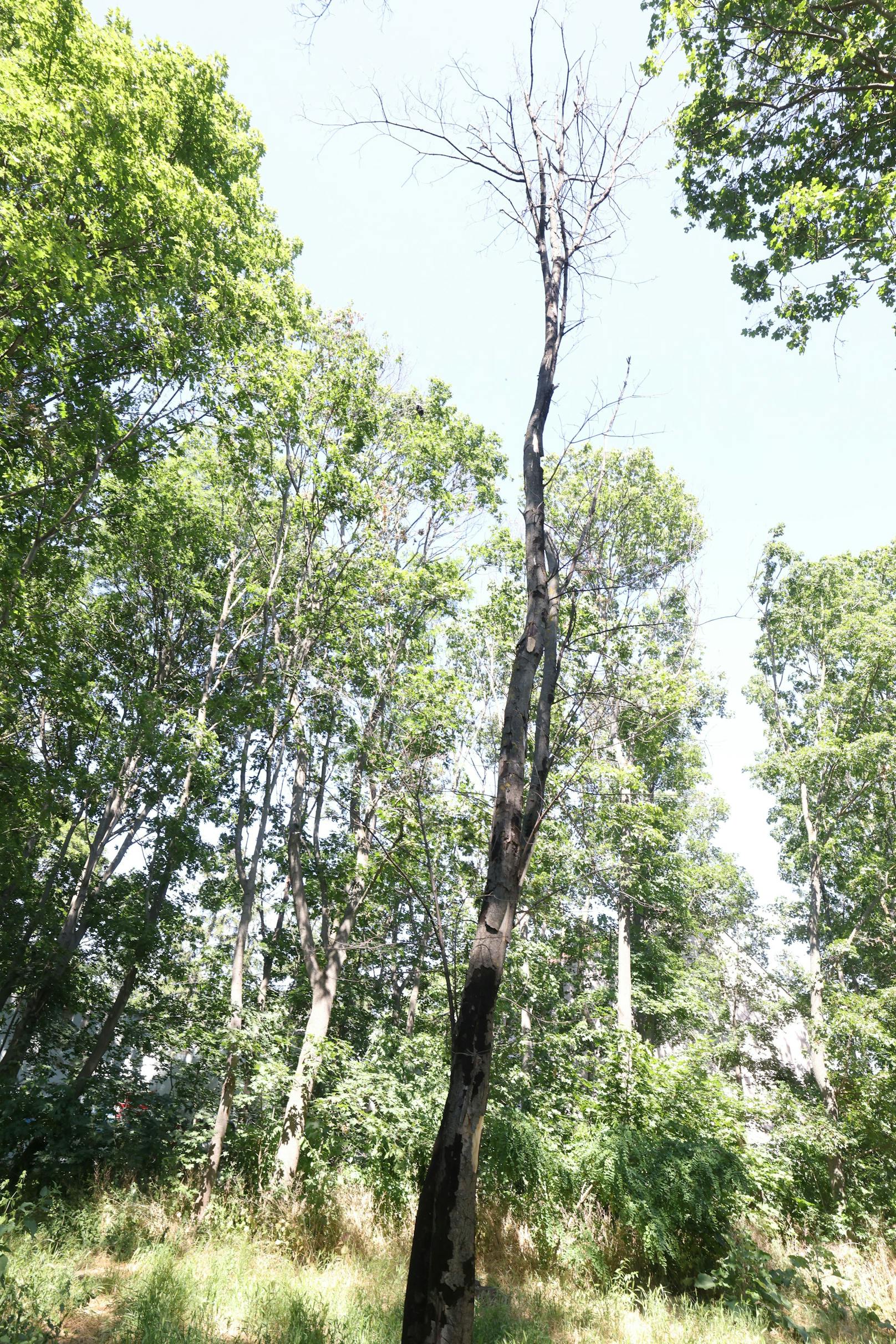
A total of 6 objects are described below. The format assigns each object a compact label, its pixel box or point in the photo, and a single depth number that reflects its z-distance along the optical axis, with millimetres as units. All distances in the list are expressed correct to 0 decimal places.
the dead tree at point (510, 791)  2725
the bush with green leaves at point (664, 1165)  6672
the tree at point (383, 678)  10016
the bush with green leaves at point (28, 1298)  3750
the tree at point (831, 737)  14961
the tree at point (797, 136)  5594
